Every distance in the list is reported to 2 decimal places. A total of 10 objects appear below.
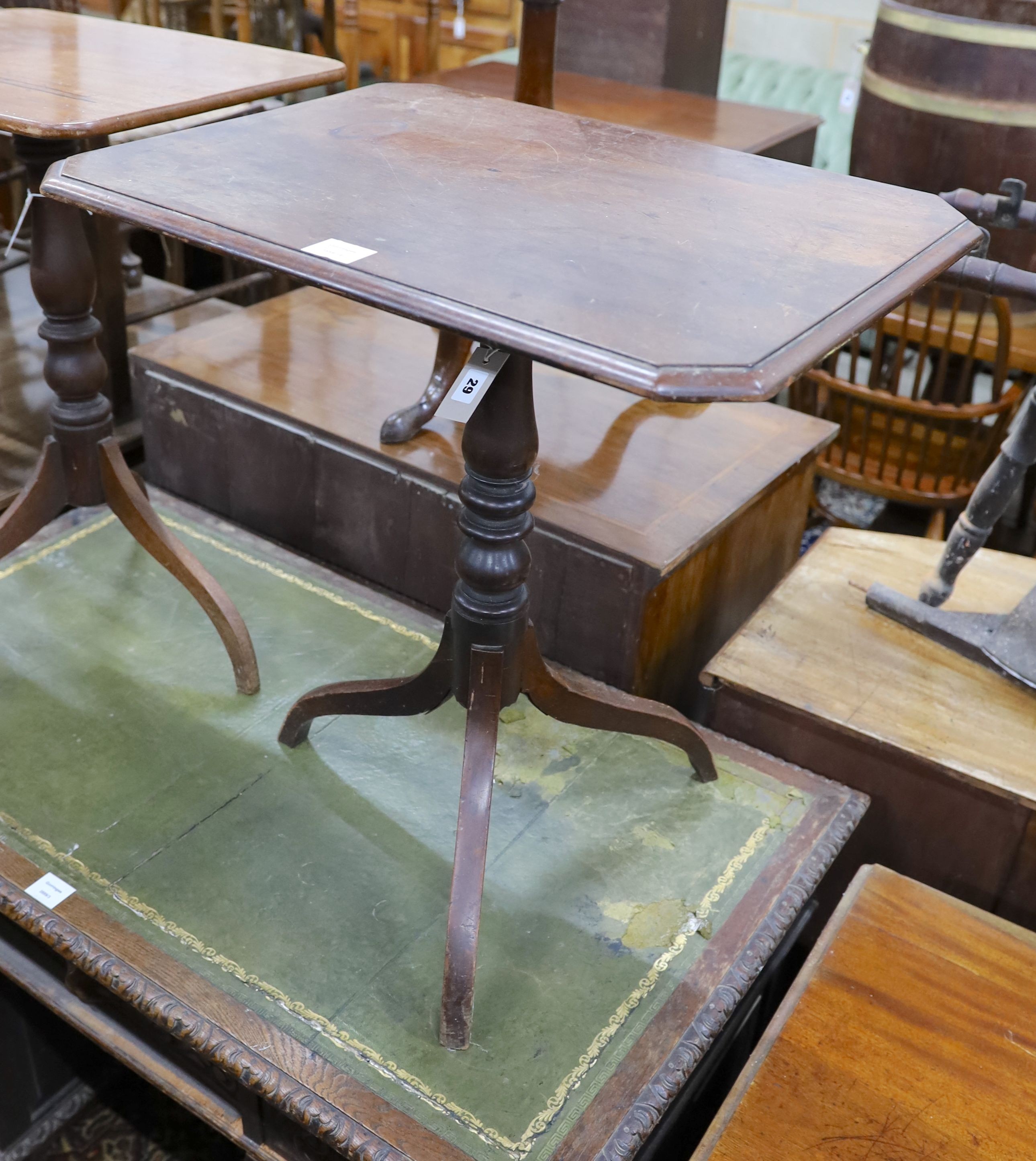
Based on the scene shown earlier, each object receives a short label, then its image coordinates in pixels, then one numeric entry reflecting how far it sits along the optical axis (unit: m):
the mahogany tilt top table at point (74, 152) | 1.43
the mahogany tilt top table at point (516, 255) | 0.95
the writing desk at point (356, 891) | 1.18
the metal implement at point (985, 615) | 1.53
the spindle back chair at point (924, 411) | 2.38
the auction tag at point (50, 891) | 1.33
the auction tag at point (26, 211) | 1.42
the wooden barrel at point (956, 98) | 2.45
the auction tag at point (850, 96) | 4.14
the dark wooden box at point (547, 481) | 1.69
